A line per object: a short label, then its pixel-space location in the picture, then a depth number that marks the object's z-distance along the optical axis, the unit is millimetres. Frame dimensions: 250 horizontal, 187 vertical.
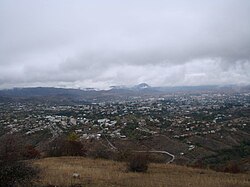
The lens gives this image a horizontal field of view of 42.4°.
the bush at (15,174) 10508
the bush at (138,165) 16750
